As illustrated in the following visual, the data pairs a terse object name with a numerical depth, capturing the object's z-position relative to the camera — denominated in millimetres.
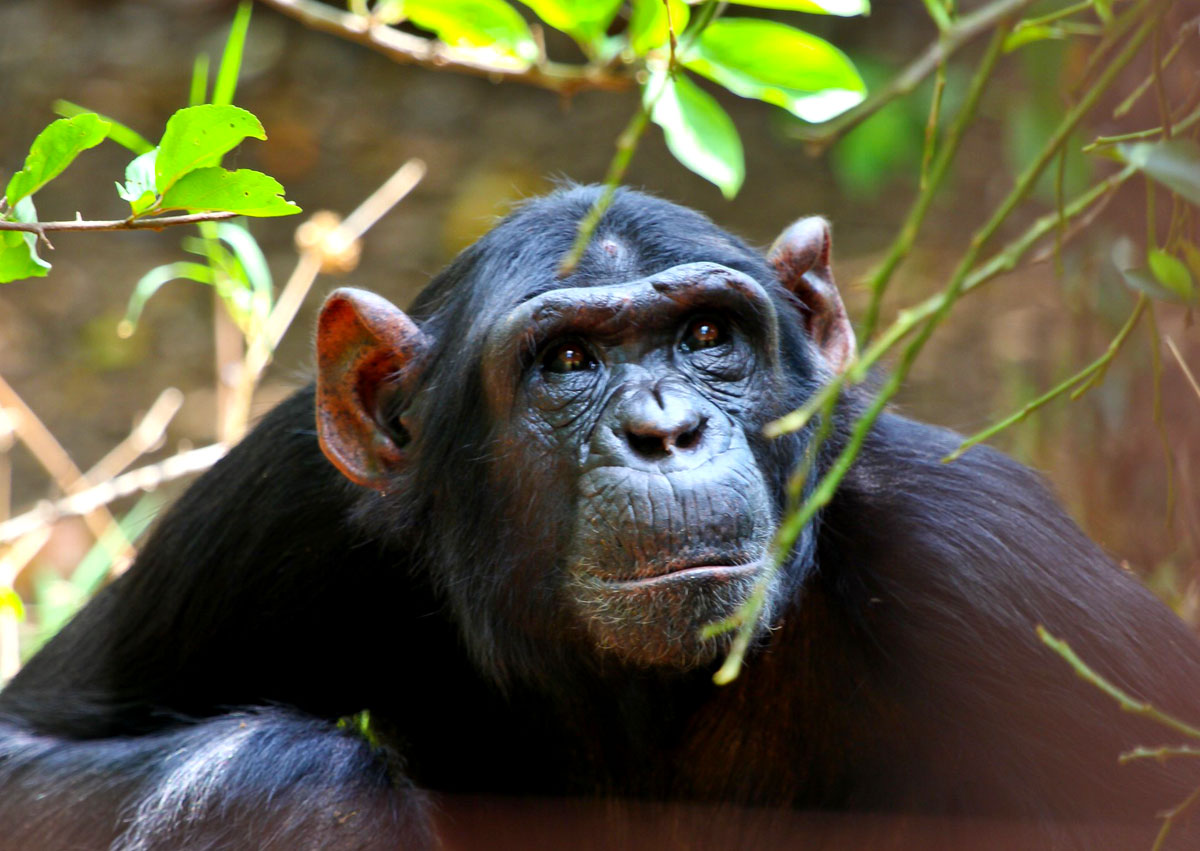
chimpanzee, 8016
